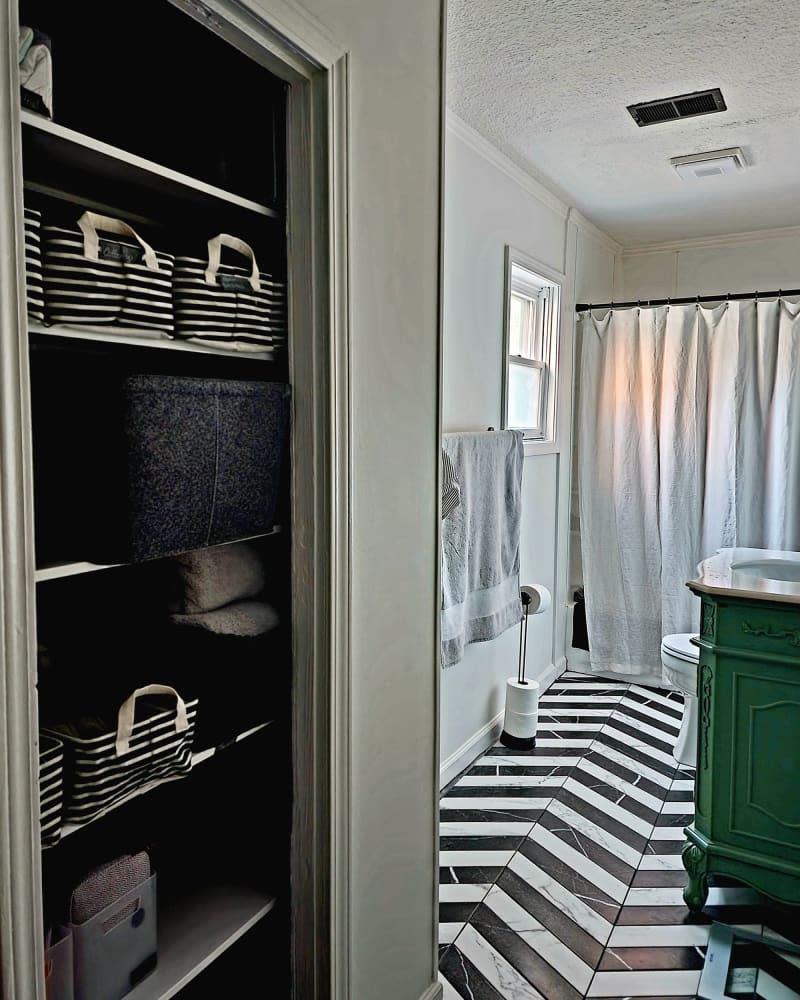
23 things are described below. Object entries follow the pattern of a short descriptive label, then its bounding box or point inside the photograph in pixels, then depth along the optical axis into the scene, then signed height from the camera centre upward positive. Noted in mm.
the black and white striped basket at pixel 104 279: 1016 +232
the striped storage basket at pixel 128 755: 1053 -446
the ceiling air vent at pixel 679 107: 2451 +1129
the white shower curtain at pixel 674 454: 3604 -21
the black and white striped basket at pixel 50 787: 993 -447
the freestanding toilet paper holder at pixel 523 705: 3162 -1060
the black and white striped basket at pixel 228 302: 1196 +235
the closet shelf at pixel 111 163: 967 +402
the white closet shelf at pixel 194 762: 1049 -510
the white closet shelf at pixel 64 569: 998 -165
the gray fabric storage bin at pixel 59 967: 1074 -738
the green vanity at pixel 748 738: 1959 -759
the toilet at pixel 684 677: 2928 -880
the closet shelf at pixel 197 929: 1241 -846
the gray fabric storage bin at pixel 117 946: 1136 -766
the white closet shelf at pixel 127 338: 997 +155
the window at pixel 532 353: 3484 +456
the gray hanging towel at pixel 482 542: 2670 -348
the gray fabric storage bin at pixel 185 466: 1057 -29
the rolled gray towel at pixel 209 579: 1370 -236
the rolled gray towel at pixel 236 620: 1363 -310
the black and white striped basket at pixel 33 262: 954 +230
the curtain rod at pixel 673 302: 3463 +712
